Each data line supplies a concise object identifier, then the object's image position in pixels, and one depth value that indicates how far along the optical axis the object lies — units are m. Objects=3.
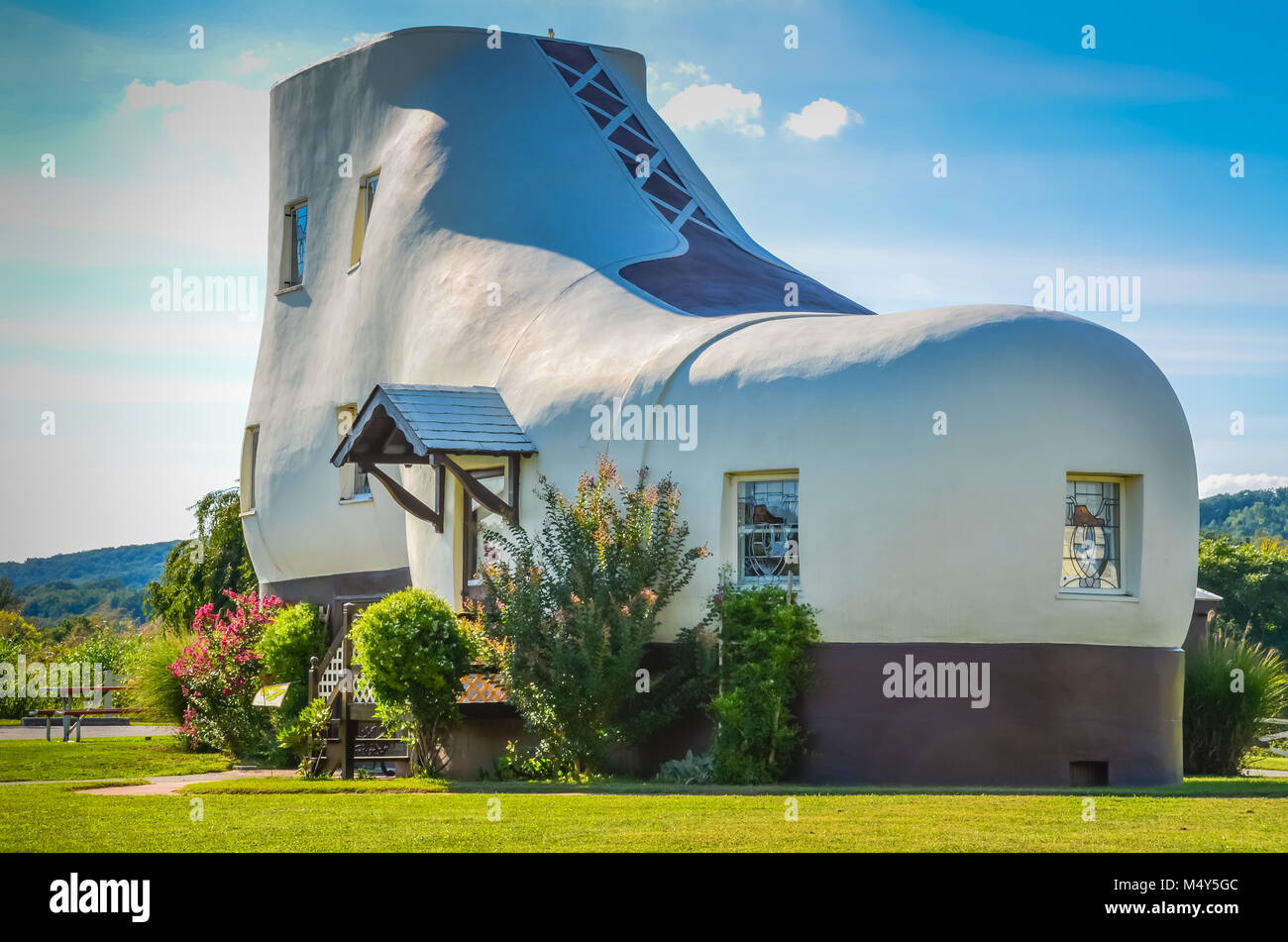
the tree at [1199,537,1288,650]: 46.94
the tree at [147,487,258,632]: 44.75
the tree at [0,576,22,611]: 87.97
